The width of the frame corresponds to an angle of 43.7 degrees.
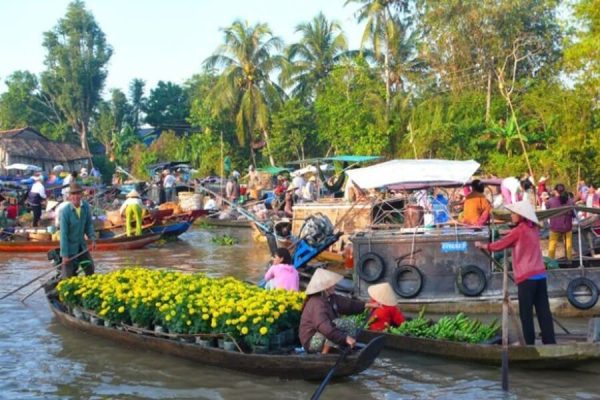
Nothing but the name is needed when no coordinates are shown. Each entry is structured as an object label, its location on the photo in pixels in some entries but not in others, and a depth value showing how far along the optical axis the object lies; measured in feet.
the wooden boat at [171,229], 63.93
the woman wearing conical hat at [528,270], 24.21
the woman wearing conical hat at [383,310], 25.77
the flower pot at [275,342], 23.09
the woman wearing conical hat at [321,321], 21.54
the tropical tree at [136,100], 189.47
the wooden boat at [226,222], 82.99
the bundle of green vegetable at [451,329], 25.41
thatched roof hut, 134.31
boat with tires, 32.07
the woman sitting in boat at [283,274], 28.12
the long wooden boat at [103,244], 59.00
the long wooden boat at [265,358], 21.64
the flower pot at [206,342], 24.50
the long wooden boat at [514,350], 22.77
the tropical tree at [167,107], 185.68
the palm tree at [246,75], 125.08
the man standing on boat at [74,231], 32.50
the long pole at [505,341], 22.24
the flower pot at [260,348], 23.04
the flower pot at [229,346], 23.80
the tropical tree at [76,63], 173.27
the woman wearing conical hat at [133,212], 60.49
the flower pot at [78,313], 29.50
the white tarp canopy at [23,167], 119.65
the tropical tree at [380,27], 110.42
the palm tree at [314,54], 132.67
